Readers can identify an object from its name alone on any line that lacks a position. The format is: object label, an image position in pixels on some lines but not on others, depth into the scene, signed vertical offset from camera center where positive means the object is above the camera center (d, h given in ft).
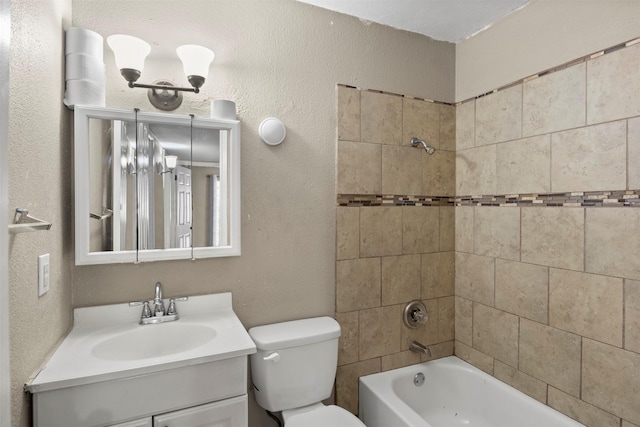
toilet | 5.15 -2.53
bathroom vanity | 3.59 -1.88
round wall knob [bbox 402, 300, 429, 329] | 6.86 -2.12
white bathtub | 5.56 -3.39
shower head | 6.55 +1.21
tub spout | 6.65 -2.74
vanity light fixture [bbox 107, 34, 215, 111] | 4.70 +1.97
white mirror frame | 4.66 +0.21
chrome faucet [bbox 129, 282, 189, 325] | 5.00 -1.52
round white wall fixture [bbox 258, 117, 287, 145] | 5.69 +1.24
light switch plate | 3.69 -0.73
